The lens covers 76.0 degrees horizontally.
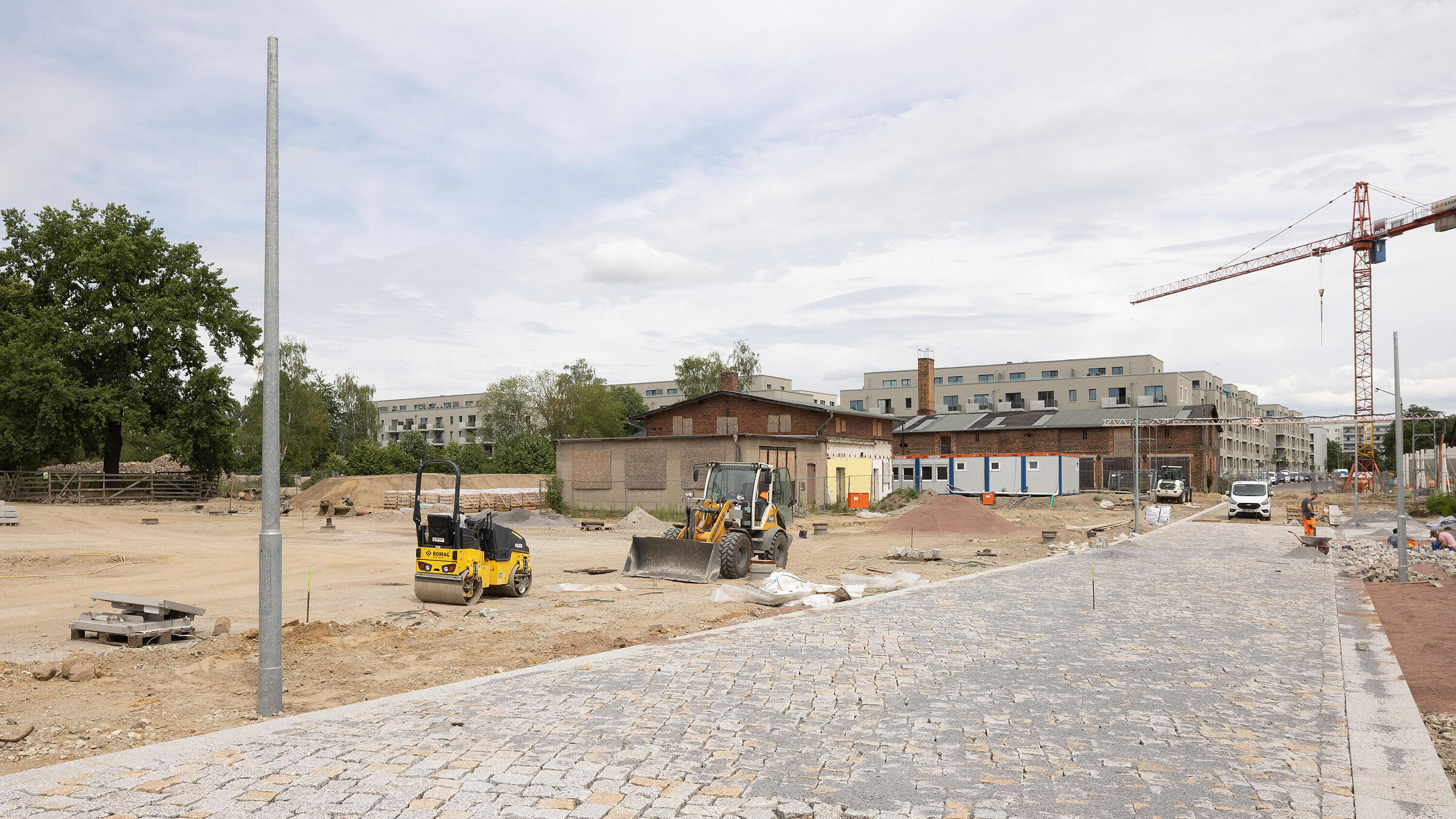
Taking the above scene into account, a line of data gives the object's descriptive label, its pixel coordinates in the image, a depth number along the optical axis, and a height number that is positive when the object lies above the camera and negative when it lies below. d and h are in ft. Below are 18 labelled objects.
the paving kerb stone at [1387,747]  18.52 -7.22
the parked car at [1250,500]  128.26 -8.10
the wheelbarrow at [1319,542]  77.97 -8.45
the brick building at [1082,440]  214.90 +0.56
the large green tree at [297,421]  237.66 +5.98
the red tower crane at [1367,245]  215.31 +50.06
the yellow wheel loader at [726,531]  58.23 -5.88
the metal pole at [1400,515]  54.49 -4.35
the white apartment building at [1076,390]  293.23 +17.87
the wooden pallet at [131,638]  35.94 -7.67
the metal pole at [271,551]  25.44 -2.95
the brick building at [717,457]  133.80 -2.60
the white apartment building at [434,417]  415.03 +12.02
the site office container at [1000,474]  180.96 -6.34
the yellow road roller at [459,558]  47.37 -5.90
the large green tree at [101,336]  139.44 +17.04
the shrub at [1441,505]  117.60 -8.18
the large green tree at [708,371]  262.67 +20.58
